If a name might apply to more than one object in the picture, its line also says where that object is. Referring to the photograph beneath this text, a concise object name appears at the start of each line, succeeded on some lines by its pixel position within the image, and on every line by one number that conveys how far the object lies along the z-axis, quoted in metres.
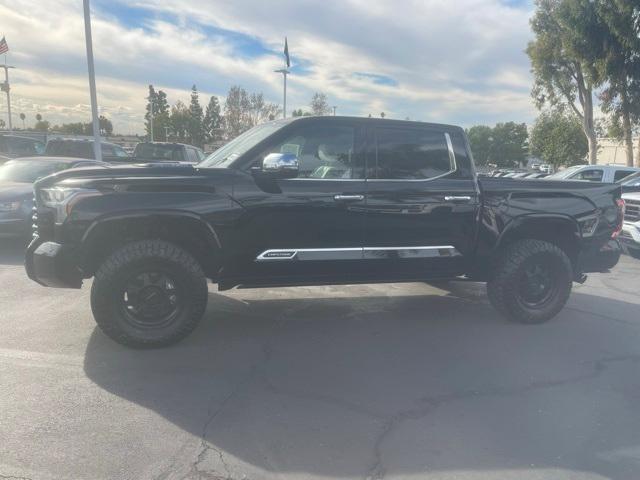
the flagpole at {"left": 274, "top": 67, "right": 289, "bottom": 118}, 27.63
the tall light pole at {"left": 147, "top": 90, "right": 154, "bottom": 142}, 64.24
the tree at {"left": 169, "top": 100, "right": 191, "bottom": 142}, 59.31
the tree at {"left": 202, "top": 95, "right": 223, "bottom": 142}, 59.12
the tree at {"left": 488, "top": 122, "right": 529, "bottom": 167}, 76.81
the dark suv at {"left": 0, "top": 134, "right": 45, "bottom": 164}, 15.56
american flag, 25.73
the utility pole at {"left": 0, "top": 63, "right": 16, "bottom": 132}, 36.86
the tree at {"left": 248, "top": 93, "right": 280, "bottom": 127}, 50.50
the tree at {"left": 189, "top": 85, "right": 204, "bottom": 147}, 58.56
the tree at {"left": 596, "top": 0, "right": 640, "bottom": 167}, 20.77
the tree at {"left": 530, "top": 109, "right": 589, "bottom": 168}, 40.19
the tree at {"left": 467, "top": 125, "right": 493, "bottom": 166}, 73.67
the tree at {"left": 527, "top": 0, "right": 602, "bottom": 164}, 22.31
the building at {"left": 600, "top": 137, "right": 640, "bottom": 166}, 45.25
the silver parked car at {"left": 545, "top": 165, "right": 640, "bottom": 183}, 13.88
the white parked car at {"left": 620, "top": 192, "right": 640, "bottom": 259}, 8.70
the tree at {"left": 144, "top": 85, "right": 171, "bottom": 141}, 63.03
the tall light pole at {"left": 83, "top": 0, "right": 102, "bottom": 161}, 14.24
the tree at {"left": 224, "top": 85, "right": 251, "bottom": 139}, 50.59
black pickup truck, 3.99
